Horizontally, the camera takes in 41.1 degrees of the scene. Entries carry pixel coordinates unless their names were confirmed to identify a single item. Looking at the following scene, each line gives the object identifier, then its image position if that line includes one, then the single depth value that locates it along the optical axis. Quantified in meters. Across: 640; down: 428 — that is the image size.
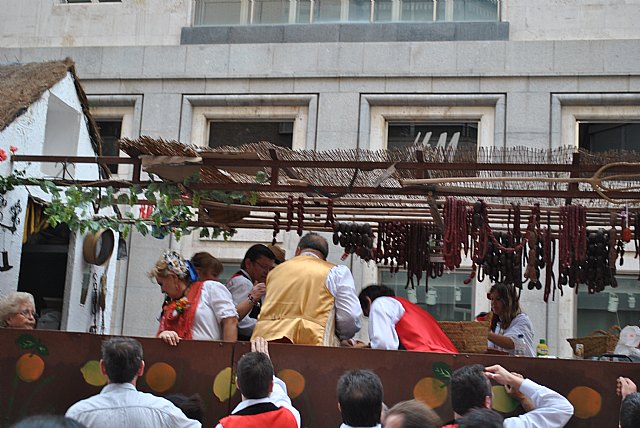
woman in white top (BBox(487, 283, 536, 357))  7.73
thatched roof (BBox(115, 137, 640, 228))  6.32
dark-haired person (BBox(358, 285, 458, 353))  6.16
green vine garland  7.25
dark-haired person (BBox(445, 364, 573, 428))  5.01
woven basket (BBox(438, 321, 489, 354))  6.73
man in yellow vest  6.25
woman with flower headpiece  6.30
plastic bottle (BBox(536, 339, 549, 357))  8.55
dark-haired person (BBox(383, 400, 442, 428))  3.46
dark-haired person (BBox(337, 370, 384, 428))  4.27
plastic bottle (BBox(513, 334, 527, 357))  7.68
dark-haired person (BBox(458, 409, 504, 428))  3.45
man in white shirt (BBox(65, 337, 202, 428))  4.82
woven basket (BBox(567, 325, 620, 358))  7.69
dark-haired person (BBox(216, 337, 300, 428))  4.77
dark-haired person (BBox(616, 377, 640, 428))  4.10
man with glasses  6.91
